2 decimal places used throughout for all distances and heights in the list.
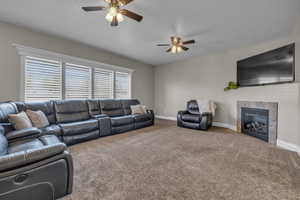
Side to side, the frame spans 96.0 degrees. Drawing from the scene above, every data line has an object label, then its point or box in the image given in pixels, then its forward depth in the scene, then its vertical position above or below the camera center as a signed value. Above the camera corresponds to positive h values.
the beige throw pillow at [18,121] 2.26 -0.38
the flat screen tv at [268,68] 2.84 +0.82
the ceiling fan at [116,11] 2.05 +1.41
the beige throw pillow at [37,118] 2.63 -0.40
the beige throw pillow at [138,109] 4.62 -0.34
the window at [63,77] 3.32 +0.65
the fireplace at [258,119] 3.15 -0.48
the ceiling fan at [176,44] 3.51 +1.49
